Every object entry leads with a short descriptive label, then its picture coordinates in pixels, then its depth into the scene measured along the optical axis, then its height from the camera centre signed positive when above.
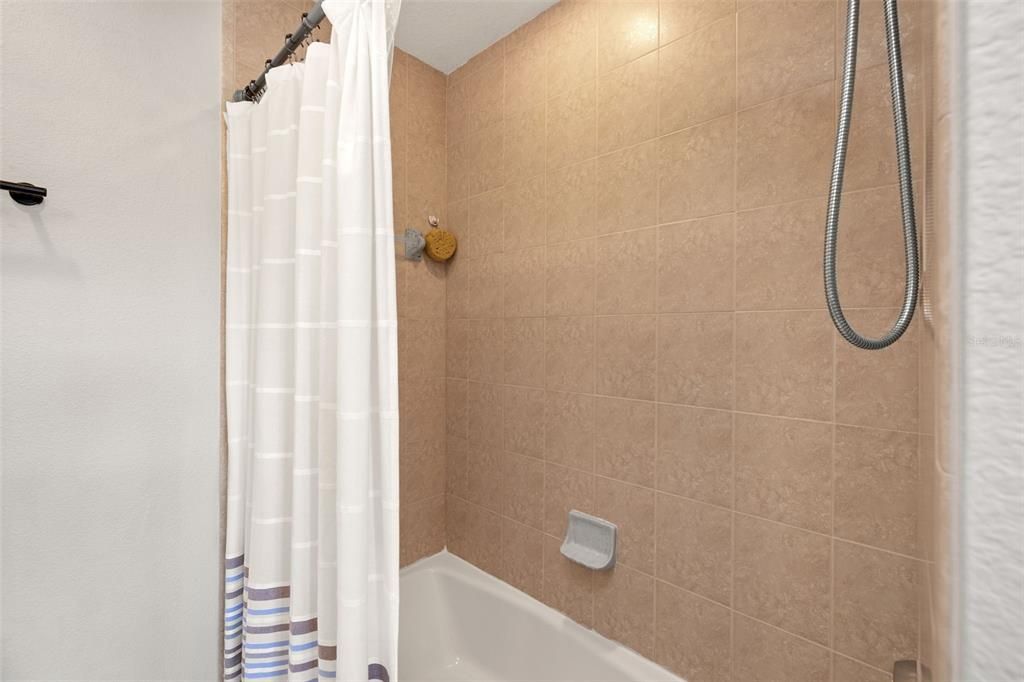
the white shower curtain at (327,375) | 0.73 -0.07
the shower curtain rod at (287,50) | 0.87 +0.64
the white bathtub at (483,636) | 1.37 -1.05
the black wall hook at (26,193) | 0.84 +0.29
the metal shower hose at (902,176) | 0.52 +0.21
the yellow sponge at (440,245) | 1.75 +0.37
